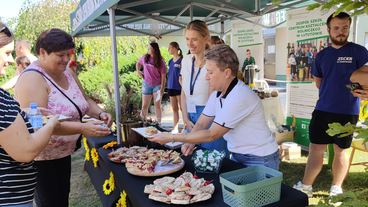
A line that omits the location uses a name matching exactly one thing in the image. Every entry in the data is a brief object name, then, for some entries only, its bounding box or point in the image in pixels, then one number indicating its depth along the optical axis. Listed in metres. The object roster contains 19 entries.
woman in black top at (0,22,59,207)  1.18
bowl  1.78
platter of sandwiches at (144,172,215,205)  1.42
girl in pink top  6.20
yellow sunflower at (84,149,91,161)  3.55
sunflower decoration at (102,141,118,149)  2.62
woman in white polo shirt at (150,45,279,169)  1.77
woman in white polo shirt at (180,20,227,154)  2.49
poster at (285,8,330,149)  3.99
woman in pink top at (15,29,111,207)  1.82
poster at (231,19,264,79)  5.49
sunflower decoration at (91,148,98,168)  2.97
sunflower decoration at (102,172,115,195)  2.28
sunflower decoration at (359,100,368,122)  3.28
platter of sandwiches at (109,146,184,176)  1.83
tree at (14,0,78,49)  15.25
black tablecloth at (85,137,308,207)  1.42
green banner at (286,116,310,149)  4.36
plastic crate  1.29
